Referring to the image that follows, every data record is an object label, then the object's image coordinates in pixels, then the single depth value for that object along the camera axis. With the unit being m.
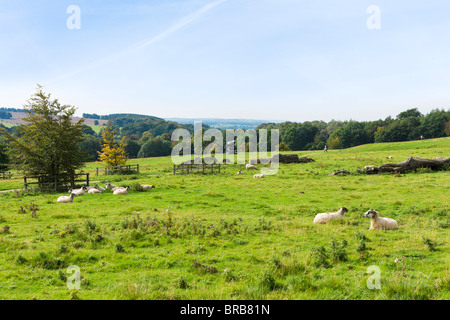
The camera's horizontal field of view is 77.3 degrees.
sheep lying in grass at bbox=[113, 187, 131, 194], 25.43
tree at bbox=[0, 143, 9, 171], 64.06
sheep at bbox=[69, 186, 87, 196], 25.45
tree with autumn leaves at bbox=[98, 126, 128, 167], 51.62
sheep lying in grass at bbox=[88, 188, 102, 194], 26.39
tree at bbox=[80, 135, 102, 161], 117.74
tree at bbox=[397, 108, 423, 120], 129.75
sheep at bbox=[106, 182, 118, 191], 28.23
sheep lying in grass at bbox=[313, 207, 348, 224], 13.79
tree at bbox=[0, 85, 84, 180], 29.16
